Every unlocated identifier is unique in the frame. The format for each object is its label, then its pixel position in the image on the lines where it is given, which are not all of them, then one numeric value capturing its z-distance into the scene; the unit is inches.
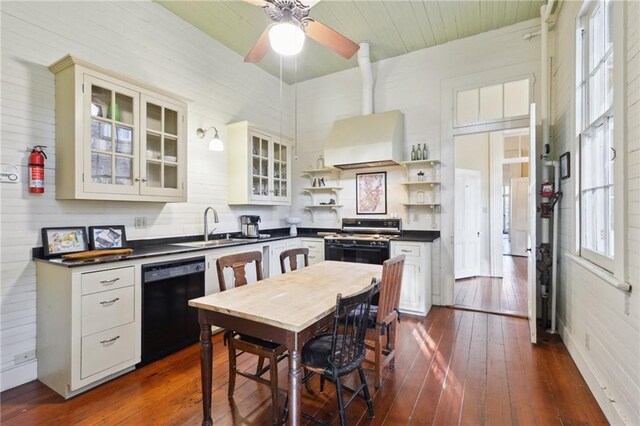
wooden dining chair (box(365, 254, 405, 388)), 80.6
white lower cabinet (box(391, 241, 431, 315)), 153.3
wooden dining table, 59.0
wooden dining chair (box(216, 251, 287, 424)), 74.0
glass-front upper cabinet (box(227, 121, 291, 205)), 163.5
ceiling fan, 79.0
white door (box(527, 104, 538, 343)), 118.4
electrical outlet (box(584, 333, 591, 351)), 94.0
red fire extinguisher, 95.0
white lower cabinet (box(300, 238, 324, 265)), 181.2
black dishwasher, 105.3
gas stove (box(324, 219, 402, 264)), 161.3
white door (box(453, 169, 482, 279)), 224.2
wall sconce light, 142.9
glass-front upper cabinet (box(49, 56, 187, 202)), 97.7
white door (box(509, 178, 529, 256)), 316.2
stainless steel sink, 130.9
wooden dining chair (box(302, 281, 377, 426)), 64.6
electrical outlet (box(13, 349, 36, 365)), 93.8
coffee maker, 168.1
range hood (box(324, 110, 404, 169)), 168.2
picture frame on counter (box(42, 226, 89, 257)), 98.0
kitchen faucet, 149.4
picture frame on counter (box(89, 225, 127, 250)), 108.4
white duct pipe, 176.7
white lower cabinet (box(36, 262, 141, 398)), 87.3
